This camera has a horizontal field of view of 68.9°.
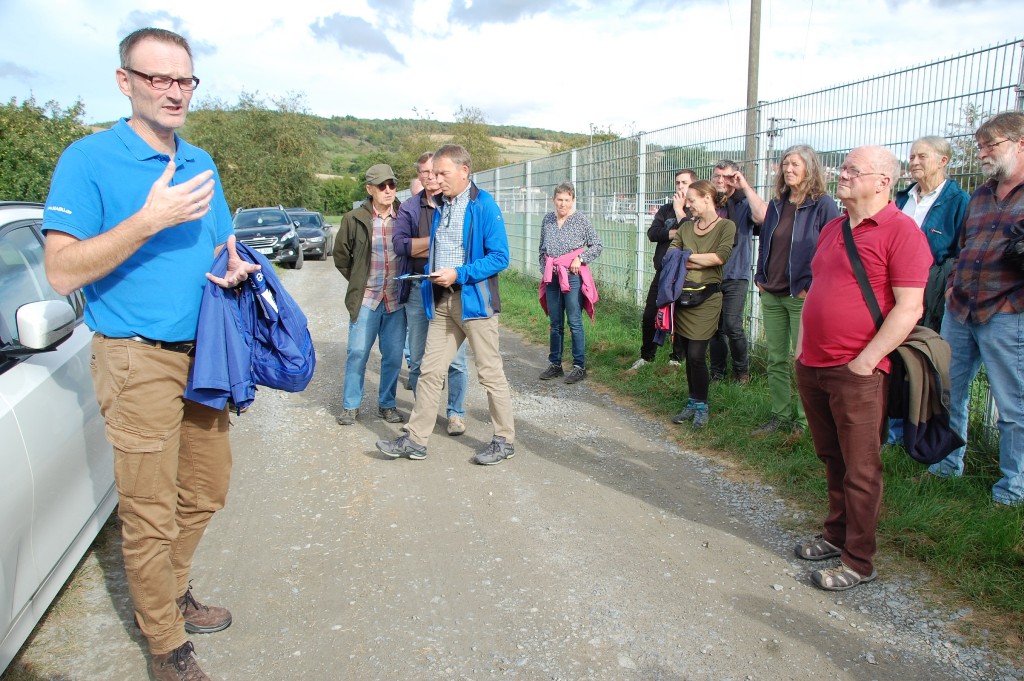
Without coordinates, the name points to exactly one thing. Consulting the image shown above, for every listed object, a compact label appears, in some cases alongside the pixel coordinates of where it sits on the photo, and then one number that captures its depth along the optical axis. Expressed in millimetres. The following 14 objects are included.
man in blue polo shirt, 2488
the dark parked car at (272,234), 18578
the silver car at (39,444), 2656
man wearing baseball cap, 6152
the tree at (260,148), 41531
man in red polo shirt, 3383
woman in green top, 5867
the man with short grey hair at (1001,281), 4004
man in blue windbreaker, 5125
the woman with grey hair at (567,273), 7520
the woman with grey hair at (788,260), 5156
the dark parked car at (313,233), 21875
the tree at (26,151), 9547
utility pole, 14148
